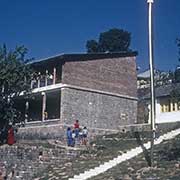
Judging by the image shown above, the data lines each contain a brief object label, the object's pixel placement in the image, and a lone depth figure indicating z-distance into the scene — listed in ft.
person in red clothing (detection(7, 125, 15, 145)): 111.55
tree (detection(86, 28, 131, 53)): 274.98
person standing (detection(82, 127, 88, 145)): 112.76
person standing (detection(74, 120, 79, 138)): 112.27
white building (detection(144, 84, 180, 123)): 148.05
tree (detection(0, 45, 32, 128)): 123.44
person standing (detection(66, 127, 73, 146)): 108.17
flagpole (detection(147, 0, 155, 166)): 79.15
